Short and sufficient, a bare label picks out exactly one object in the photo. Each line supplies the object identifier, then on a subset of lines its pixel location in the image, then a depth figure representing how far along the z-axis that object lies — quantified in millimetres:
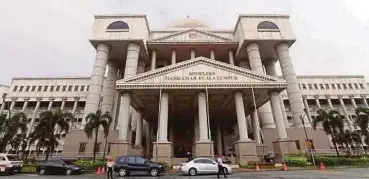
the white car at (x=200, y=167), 20938
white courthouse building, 31031
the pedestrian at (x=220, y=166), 17917
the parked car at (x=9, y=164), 24078
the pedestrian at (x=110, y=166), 17484
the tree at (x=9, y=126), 35969
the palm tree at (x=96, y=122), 31969
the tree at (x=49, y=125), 34812
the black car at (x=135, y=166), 20484
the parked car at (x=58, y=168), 23750
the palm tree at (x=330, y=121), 35938
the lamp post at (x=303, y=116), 37231
